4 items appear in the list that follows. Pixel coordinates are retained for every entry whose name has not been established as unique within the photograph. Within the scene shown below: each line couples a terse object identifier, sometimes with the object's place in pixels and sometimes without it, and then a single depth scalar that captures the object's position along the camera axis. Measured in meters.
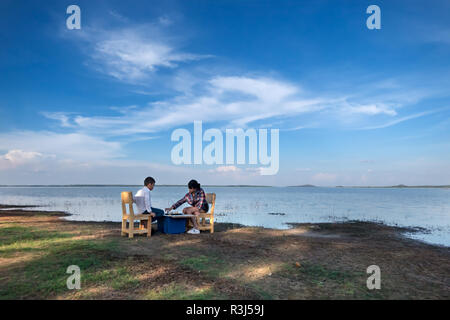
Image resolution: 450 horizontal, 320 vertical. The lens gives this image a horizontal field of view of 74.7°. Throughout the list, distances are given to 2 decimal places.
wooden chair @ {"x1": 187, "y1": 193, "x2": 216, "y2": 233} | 10.56
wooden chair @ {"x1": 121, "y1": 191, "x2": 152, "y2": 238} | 9.09
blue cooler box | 10.18
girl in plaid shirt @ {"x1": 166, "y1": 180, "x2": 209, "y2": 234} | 10.33
